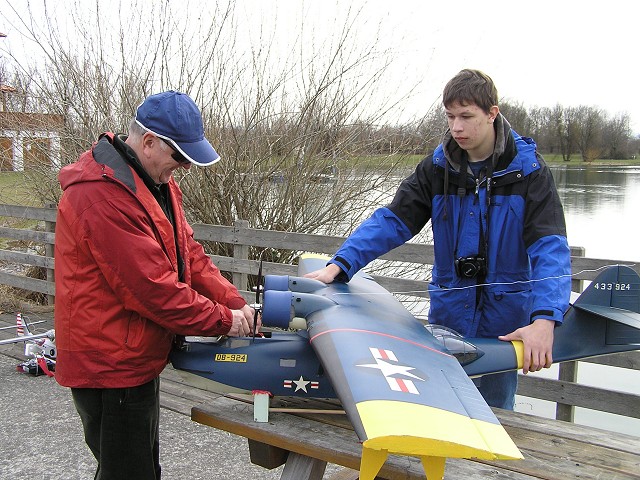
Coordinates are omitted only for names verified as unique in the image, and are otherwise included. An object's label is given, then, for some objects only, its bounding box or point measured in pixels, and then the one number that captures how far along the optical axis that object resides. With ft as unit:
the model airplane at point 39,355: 16.85
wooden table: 6.36
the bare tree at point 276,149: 21.44
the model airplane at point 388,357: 5.35
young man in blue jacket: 7.95
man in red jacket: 7.00
